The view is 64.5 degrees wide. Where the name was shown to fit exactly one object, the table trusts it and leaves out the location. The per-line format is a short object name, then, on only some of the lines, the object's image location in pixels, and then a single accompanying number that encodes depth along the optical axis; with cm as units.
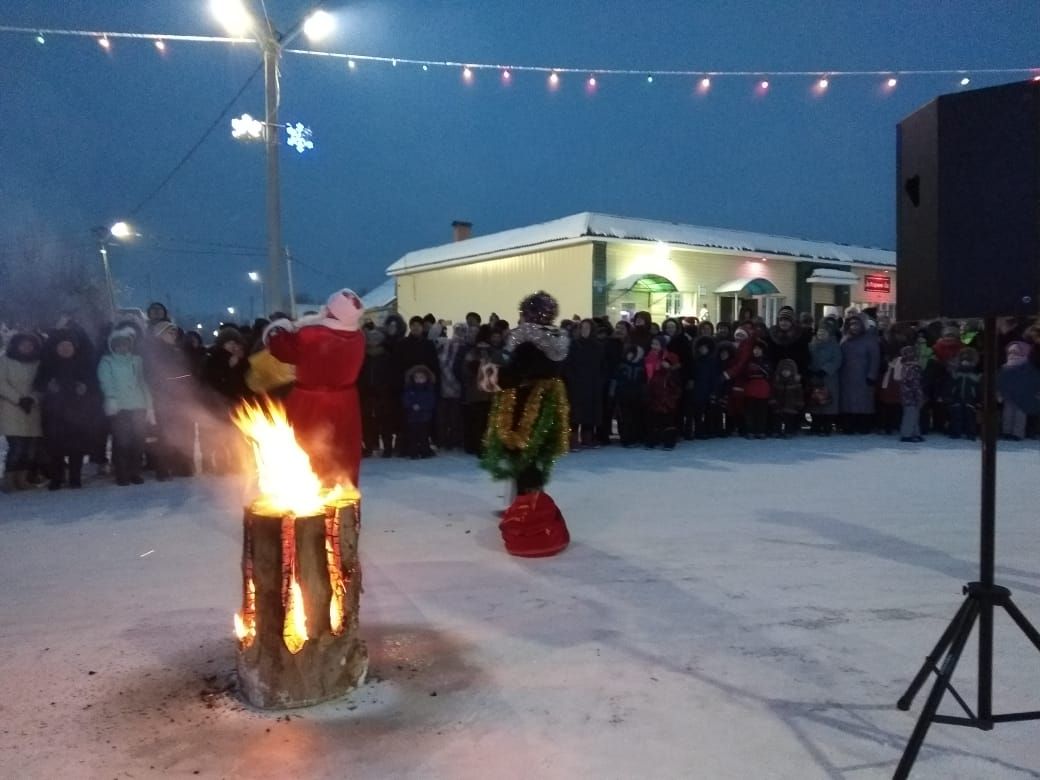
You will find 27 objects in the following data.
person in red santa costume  534
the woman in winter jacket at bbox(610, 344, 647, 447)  1160
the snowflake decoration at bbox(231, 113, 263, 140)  1347
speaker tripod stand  310
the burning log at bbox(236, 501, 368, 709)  369
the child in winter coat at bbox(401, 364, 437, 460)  1066
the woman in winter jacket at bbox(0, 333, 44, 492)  870
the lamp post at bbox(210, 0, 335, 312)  1195
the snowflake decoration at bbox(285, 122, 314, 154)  1309
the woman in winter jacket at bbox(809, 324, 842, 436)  1288
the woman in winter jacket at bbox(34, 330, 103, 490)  873
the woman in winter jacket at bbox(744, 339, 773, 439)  1243
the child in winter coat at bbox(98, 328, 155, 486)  894
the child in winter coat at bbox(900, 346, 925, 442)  1250
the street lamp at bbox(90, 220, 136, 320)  2917
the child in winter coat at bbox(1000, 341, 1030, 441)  1261
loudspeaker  293
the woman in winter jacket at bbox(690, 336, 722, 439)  1224
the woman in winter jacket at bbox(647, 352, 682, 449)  1158
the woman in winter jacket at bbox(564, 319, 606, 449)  1127
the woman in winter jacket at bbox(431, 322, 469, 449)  1124
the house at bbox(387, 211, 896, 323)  2002
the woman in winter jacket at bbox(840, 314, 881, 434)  1294
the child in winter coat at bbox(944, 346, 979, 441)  1263
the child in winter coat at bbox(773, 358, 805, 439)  1268
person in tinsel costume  618
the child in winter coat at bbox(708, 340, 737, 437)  1249
